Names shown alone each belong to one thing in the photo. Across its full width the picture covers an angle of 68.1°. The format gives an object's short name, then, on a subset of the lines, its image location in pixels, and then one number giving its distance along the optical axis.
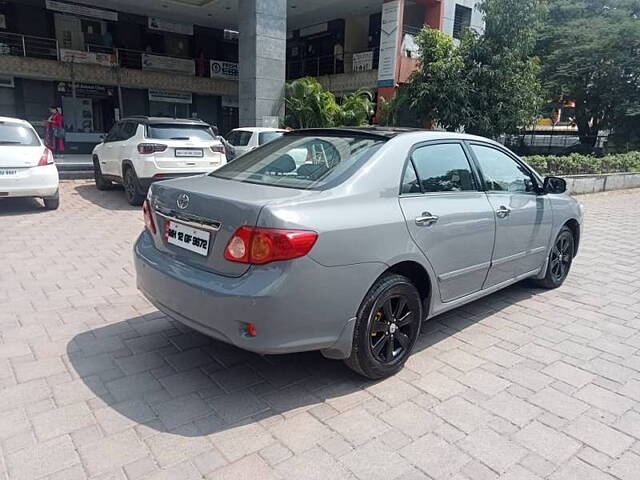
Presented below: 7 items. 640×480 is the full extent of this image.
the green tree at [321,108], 15.52
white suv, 8.11
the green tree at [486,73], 13.64
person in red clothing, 17.97
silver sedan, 2.51
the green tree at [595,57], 19.39
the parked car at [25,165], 7.32
